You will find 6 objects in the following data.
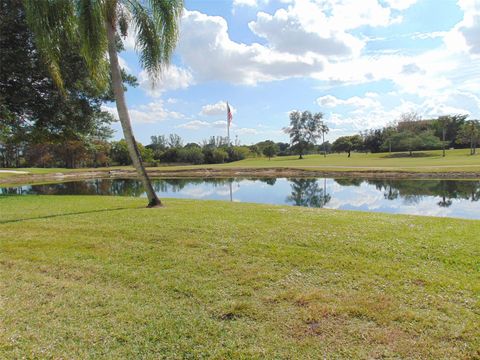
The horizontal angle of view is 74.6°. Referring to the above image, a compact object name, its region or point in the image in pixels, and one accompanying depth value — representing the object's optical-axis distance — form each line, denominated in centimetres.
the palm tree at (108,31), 886
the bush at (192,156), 7238
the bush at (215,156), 7219
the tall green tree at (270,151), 7806
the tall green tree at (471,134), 5438
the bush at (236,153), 7606
